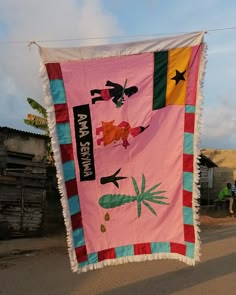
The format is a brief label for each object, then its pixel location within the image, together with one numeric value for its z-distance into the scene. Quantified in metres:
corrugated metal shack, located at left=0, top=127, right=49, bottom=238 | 6.48
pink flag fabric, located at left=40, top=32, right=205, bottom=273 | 2.80
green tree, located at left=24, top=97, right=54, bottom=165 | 10.33
